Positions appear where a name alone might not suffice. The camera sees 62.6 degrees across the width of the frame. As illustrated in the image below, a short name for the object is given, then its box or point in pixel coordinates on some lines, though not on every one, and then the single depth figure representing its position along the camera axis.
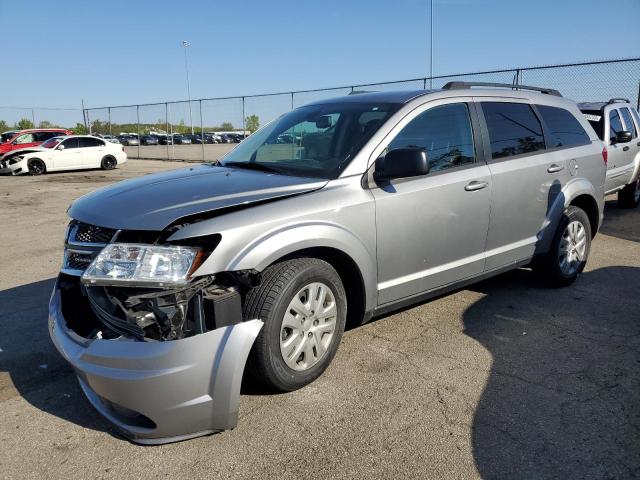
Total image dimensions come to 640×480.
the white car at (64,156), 19.16
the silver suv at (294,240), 2.59
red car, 20.81
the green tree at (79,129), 42.02
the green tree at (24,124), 43.61
